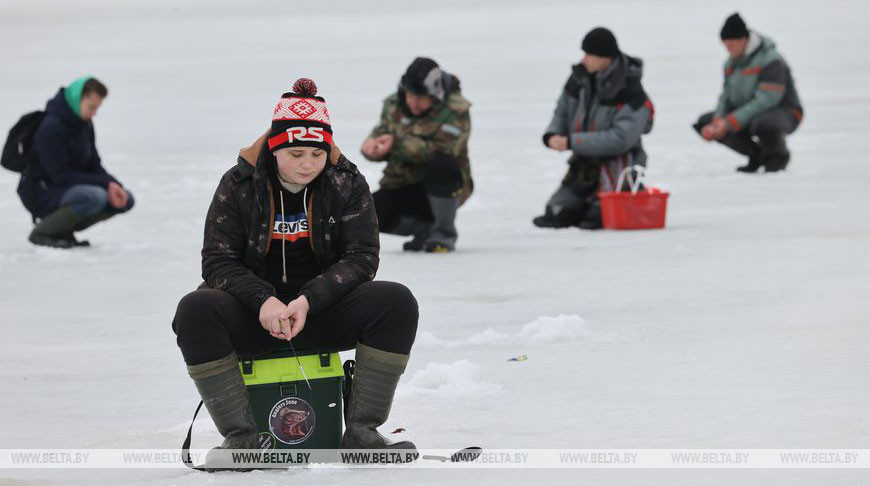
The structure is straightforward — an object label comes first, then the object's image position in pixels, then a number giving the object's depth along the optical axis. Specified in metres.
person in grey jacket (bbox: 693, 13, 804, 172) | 23.47
